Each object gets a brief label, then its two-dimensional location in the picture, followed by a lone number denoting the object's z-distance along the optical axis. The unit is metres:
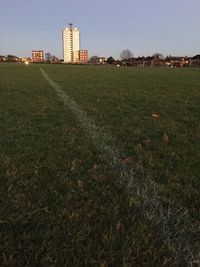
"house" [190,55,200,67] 101.29
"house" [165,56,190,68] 100.74
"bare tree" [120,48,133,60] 116.96
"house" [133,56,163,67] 95.76
